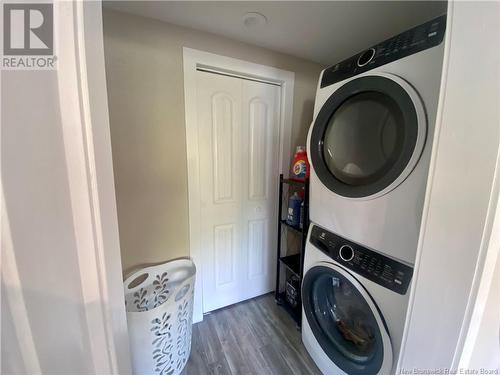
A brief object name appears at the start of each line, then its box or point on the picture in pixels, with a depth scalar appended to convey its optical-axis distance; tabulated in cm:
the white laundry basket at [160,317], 101
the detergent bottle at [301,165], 144
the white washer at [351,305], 81
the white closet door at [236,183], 146
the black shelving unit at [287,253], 138
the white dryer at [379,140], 73
